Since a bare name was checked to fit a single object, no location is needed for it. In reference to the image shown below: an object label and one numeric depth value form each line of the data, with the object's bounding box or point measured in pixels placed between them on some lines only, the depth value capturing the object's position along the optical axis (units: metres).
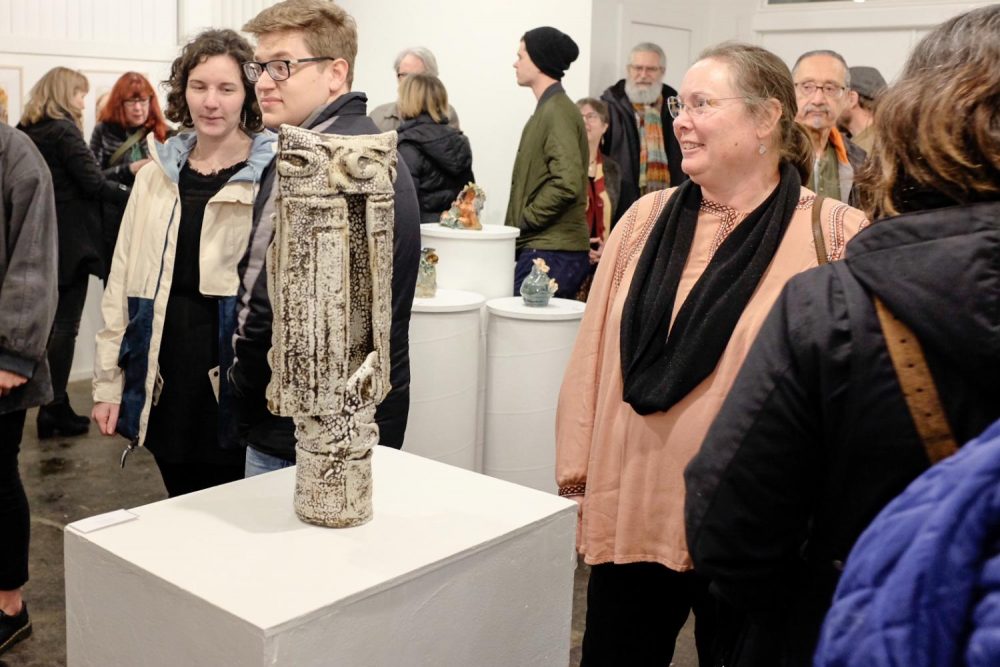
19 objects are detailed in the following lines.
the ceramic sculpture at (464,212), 4.77
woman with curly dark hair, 2.70
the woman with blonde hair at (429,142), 5.28
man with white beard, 6.32
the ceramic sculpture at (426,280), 4.25
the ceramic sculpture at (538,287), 4.40
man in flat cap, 4.11
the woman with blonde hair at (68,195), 5.16
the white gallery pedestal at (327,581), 1.64
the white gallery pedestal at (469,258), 4.59
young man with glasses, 2.26
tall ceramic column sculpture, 1.79
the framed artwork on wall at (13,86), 6.06
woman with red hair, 6.04
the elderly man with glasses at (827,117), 3.44
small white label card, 1.89
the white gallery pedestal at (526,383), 4.29
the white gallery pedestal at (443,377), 4.15
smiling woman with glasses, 2.11
